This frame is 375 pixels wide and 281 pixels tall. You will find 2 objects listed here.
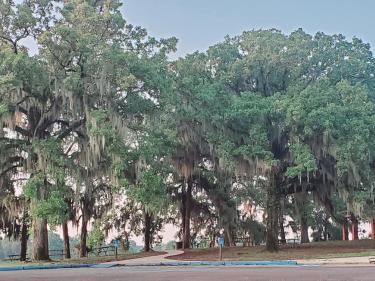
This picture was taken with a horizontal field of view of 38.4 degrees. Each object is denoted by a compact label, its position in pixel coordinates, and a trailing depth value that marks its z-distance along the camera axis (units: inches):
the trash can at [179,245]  1572.3
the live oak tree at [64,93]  911.0
